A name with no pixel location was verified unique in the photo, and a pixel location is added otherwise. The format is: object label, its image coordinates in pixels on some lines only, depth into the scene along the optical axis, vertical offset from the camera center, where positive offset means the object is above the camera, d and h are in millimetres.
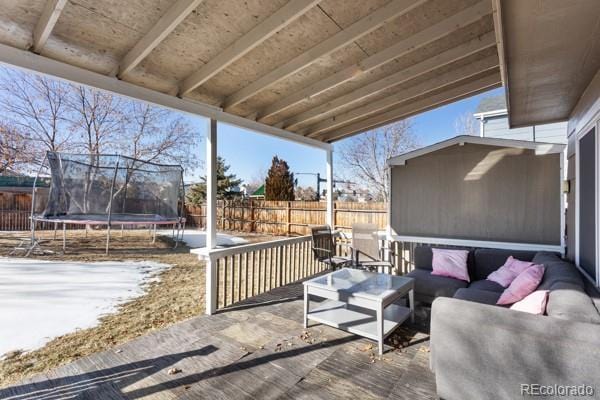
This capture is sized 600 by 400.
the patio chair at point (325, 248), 4871 -783
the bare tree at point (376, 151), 12922 +2390
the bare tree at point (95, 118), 11422 +3343
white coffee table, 2793 -973
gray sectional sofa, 1507 -811
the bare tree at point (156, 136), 12383 +2896
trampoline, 7129 +262
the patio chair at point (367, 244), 4941 -713
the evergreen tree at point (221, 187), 16105 +844
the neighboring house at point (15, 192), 11211 +319
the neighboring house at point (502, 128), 6758 +1866
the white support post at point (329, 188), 5852 +294
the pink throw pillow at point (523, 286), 2516 -714
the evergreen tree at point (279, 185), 13344 +780
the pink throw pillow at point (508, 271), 3283 -786
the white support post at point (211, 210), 3582 -108
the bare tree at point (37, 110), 10336 +3338
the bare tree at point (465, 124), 12880 +3567
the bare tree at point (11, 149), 10352 +1859
